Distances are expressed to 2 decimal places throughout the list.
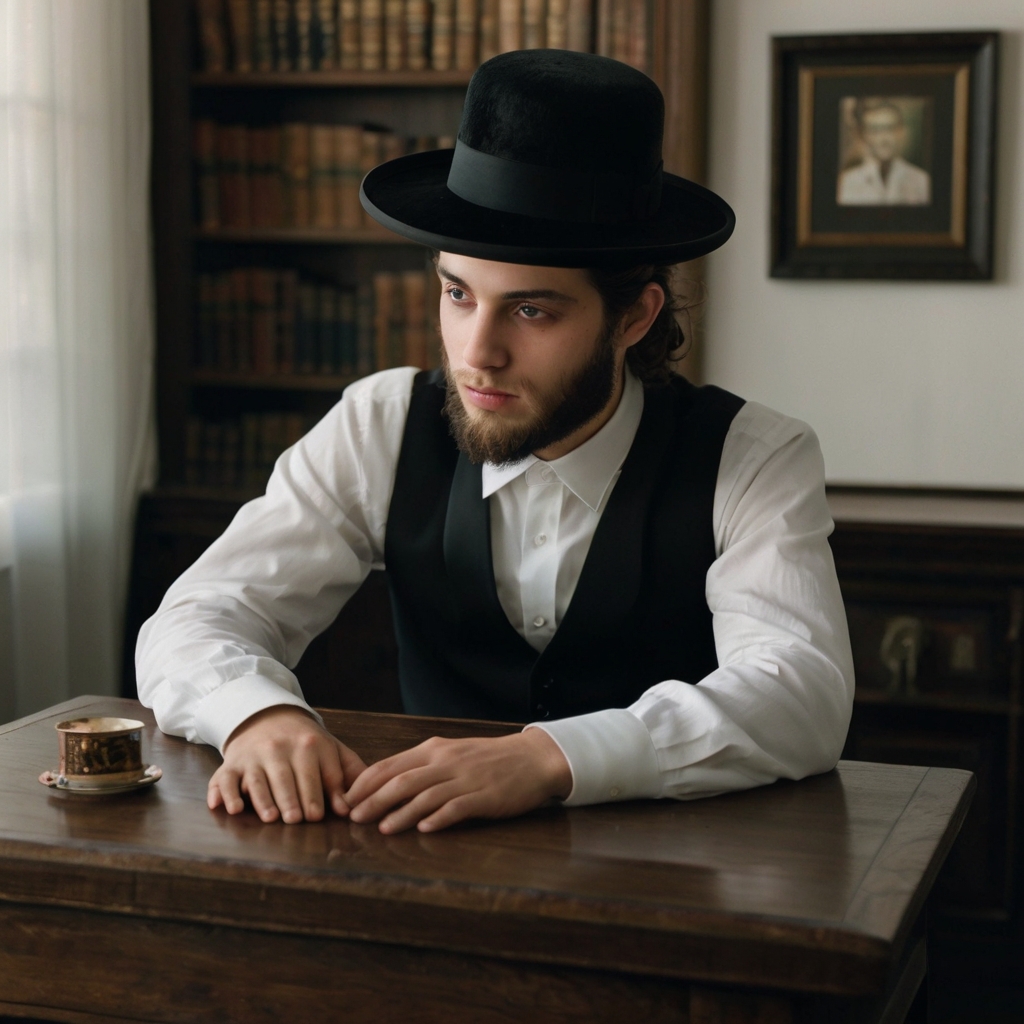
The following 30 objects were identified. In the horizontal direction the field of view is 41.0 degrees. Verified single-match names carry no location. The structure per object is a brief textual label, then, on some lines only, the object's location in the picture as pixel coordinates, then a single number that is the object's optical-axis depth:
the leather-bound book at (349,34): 3.37
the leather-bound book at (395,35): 3.34
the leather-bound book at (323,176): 3.44
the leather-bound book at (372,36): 3.35
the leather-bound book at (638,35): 3.10
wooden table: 1.07
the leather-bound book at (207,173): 3.47
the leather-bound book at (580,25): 3.17
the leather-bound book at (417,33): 3.33
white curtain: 2.88
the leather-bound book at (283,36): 3.41
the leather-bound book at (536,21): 3.22
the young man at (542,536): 1.41
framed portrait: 3.09
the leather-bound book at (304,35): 3.40
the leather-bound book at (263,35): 3.43
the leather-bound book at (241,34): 3.43
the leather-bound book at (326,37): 3.38
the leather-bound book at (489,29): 3.28
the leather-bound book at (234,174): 3.48
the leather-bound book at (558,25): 3.19
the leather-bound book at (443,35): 3.32
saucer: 1.36
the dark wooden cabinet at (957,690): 2.76
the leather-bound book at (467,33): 3.30
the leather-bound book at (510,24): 3.24
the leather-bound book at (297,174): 3.46
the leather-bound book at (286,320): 3.52
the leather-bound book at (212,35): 3.42
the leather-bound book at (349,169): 3.43
